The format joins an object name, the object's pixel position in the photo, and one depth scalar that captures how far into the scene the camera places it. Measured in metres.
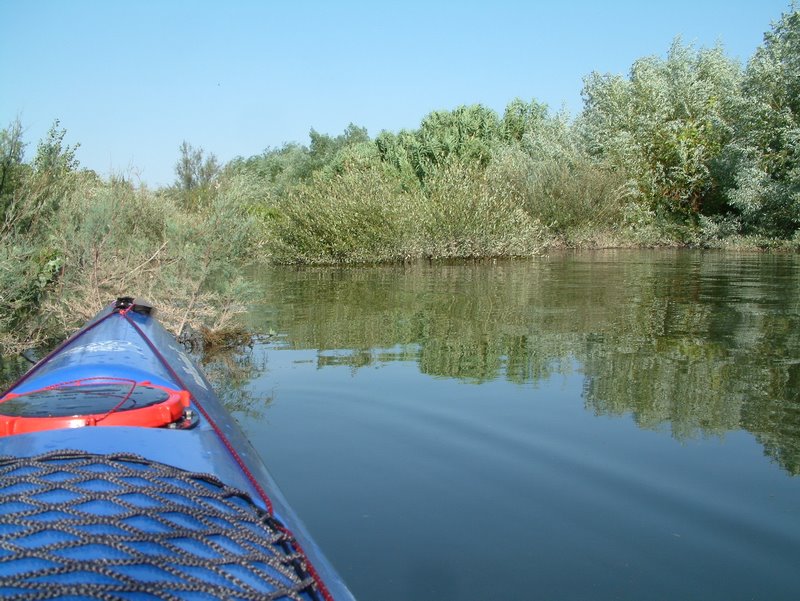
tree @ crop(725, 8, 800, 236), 25.73
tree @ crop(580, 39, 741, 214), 32.72
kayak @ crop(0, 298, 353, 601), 1.69
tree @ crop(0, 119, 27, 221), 7.89
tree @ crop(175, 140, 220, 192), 27.42
